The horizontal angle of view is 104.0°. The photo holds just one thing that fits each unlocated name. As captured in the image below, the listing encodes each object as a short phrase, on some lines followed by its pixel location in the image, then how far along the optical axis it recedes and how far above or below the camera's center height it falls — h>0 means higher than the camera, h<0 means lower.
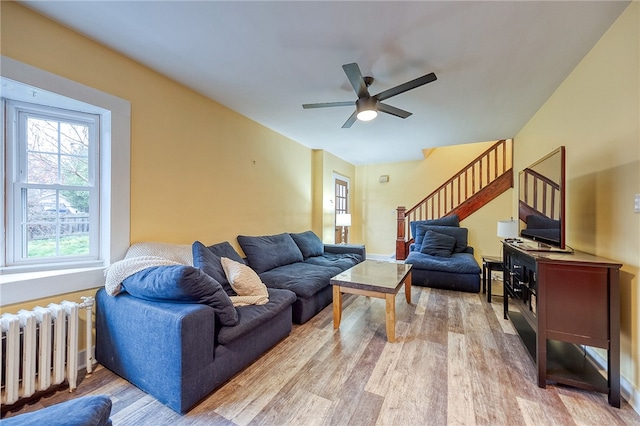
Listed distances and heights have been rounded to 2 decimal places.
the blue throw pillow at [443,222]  4.84 -0.17
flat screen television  1.93 +0.10
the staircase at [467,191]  4.77 +0.46
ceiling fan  1.95 +1.04
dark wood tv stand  1.55 -0.65
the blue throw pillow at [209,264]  2.16 -0.47
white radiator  1.43 -0.86
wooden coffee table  2.30 -0.70
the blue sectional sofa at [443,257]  3.70 -0.73
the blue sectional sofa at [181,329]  1.47 -0.80
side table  3.27 -0.69
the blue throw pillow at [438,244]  4.29 -0.55
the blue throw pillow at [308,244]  4.11 -0.55
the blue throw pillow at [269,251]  3.22 -0.55
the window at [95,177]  1.63 +0.25
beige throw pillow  2.17 -0.63
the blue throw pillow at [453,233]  4.52 -0.37
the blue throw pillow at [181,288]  1.55 -0.50
